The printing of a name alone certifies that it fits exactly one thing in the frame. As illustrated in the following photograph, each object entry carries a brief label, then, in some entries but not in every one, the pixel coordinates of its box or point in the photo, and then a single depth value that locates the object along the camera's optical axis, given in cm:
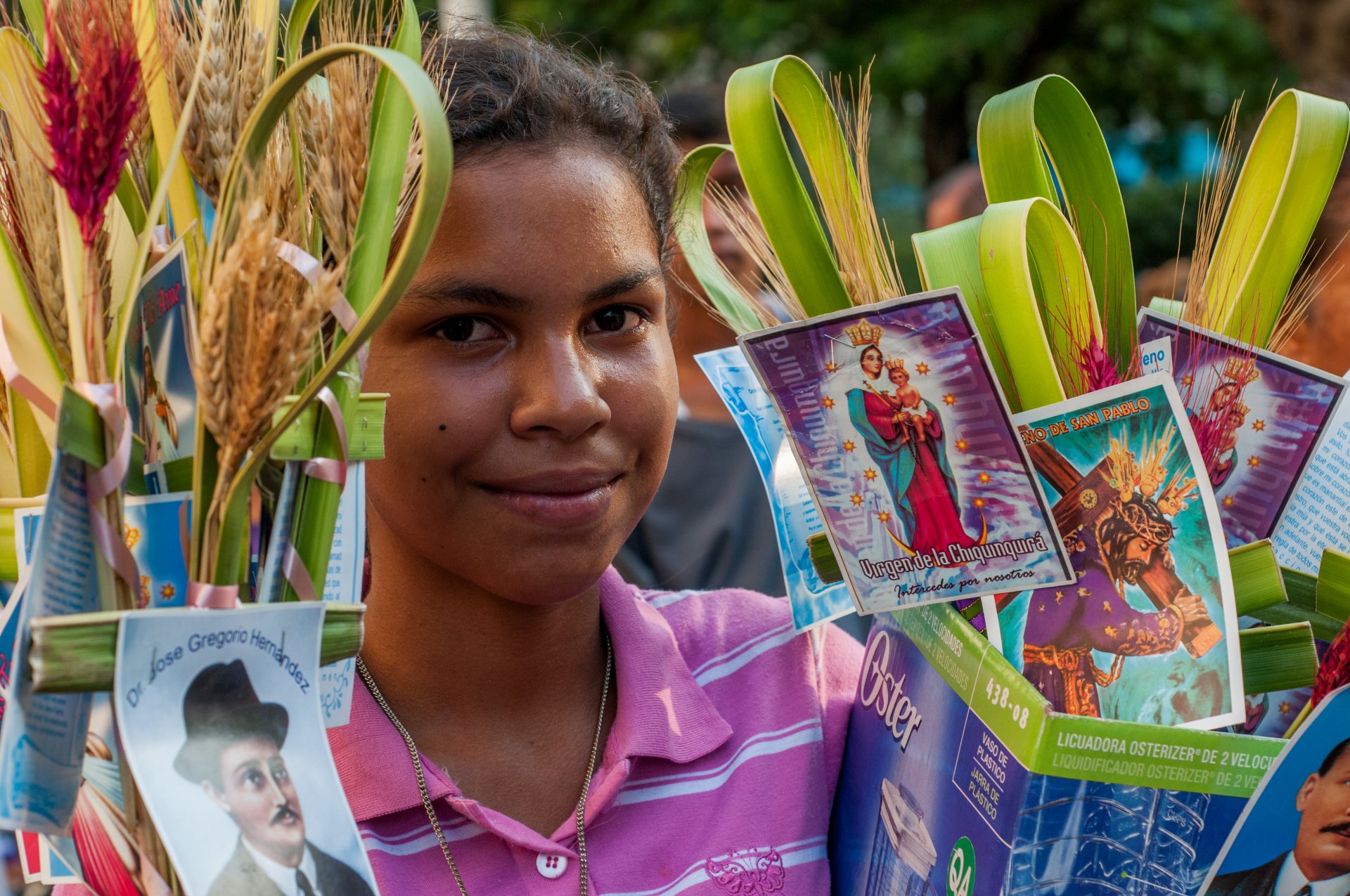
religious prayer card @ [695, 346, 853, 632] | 141
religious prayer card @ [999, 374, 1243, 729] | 110
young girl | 121
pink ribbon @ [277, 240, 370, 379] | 88
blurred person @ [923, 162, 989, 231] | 399
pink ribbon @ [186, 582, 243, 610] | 85
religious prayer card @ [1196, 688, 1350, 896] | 101
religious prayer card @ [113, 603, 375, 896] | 81
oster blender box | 99
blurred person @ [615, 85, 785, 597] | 244
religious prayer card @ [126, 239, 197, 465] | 94
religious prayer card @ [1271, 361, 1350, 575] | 121
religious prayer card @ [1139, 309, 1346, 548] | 121
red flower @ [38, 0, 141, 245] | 81
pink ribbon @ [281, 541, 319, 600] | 93
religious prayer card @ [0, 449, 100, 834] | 82
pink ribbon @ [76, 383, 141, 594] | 84
